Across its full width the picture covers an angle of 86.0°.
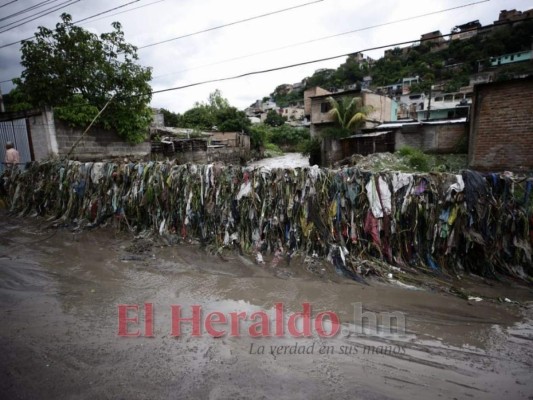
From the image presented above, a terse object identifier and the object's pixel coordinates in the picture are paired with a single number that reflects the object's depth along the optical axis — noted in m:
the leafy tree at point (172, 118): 38.65
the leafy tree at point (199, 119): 38.00
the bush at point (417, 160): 11.52
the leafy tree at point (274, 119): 54.62
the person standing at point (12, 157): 7.89
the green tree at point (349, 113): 21.56
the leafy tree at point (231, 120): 33.84
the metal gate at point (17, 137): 9.50
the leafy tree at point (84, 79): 9.42
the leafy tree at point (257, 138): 32.97
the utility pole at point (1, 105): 11.55
